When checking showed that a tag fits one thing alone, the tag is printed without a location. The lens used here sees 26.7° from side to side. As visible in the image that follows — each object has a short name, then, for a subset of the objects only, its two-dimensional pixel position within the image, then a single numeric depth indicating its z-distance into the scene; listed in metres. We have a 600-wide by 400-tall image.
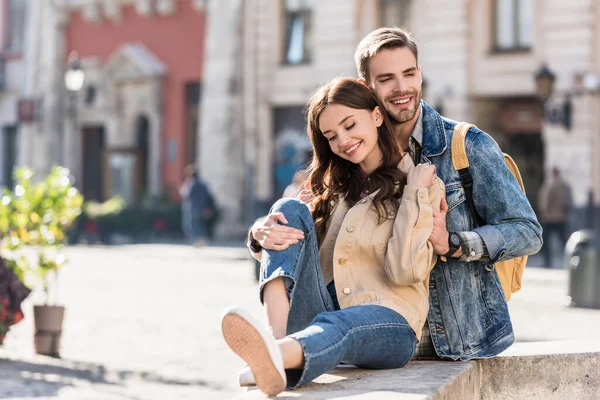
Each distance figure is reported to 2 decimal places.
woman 4.56
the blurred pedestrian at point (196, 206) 25.91
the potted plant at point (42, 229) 9.97
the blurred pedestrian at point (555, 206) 21.27
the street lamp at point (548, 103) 22.55
